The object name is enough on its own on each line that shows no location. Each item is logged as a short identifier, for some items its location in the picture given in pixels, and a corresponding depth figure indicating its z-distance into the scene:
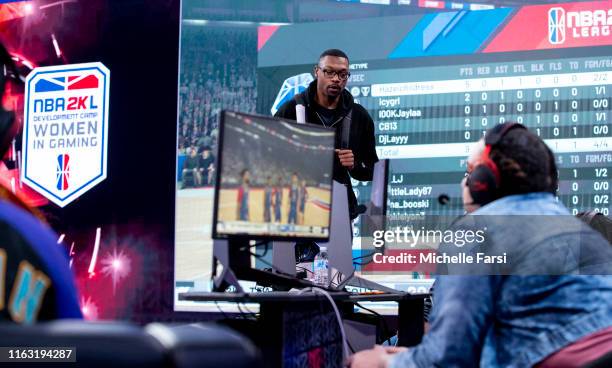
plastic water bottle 3.11
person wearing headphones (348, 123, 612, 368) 1.68
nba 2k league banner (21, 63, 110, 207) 6.29
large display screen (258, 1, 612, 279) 5.25
